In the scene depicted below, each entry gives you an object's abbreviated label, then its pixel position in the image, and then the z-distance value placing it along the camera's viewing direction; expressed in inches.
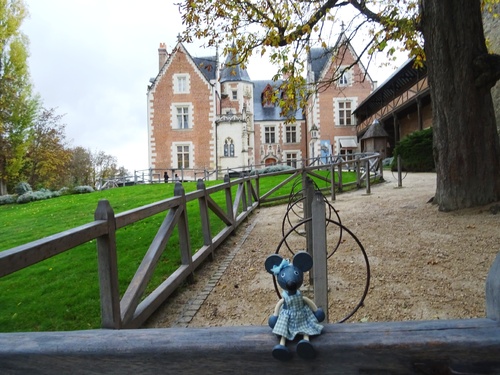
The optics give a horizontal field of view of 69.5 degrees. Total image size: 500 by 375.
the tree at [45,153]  1234.0
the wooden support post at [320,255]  86.3
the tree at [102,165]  1760.6
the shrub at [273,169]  949.2
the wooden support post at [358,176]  565.4
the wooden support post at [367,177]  482.9
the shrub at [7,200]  873.5
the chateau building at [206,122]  1360.7
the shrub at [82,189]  919.8
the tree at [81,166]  1574.8
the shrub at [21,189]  928.3
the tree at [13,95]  1095.6
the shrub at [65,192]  917.6
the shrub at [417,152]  738.8
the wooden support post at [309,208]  153.7
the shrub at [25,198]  845.8
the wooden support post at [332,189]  451.2
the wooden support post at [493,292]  43.9
